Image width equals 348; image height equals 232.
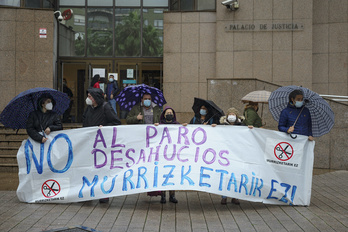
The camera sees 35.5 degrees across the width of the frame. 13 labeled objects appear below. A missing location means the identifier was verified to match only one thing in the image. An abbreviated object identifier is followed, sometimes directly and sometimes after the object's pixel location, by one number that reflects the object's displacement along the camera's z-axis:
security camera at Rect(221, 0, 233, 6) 17.27
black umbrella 9.04
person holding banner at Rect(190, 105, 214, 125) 9.12
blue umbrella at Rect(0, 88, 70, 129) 8.61
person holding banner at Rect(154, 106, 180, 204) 8.71
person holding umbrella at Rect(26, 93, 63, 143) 8.57
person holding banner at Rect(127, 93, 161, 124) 9.26
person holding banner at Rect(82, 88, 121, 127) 8.91
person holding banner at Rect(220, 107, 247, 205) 9.05
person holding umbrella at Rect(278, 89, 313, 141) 8.82
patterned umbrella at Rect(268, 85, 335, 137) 8.79
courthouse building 17.75
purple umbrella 9.58
